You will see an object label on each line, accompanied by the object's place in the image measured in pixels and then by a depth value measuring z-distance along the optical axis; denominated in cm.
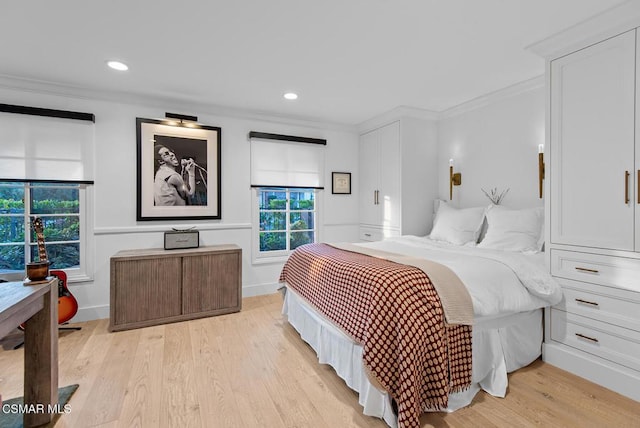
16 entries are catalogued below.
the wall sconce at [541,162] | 295
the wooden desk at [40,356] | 171
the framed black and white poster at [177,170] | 355
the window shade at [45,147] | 301
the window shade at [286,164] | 417
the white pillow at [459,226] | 328
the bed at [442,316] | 168
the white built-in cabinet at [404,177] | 405
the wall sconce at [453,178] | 391
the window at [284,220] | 430
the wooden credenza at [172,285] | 306
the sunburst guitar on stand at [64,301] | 290
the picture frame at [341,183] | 473
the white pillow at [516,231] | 274
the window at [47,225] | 310
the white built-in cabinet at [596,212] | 197
